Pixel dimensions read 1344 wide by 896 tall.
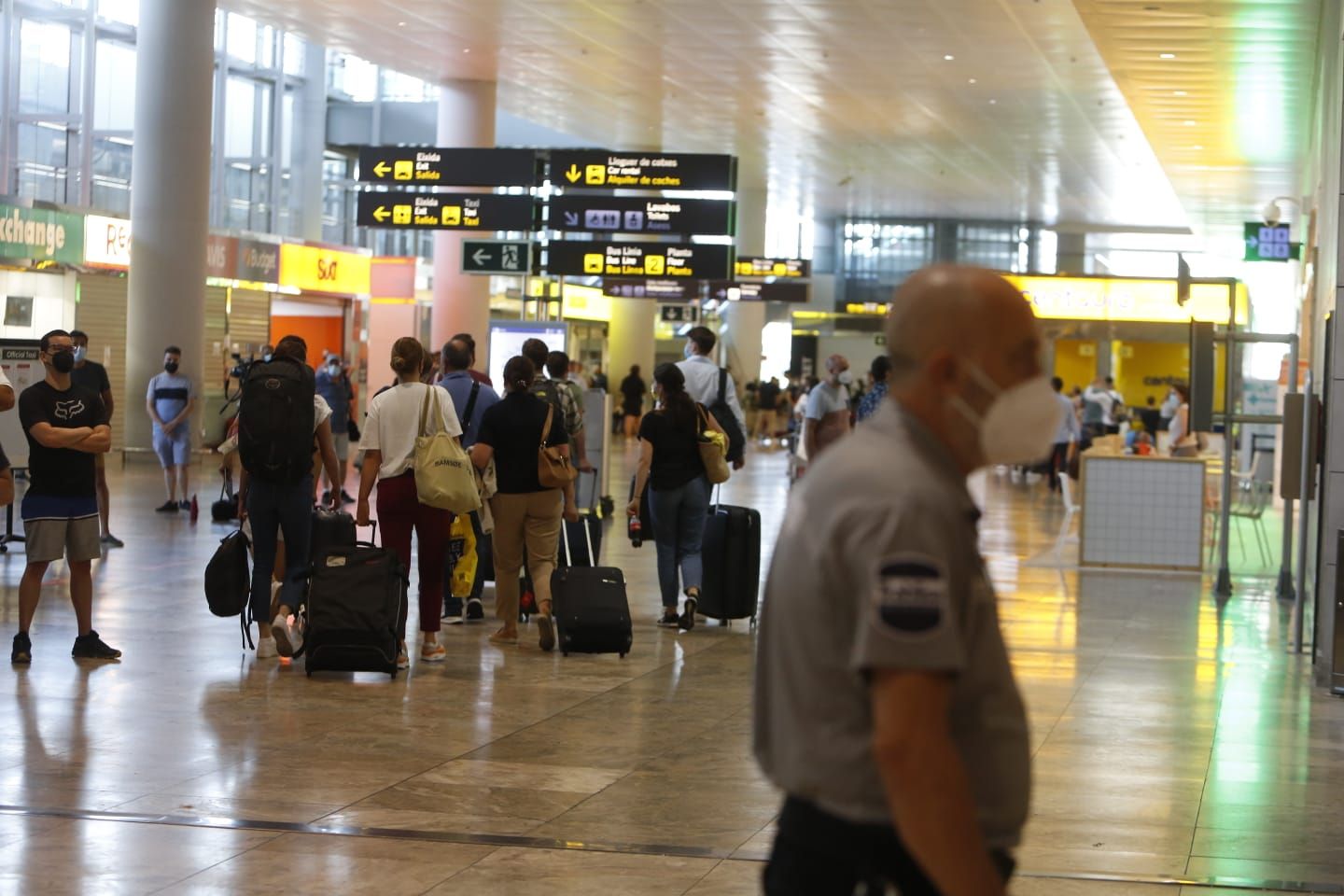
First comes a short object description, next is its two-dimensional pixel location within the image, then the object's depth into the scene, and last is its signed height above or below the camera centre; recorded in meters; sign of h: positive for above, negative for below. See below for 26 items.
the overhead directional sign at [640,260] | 22.11 +1.70
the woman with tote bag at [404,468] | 9.39 -0.45
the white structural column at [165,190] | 25.06 +2.65
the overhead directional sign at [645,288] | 33.53 +2.02
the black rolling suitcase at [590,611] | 9.89 -1.25
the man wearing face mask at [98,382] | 13.48 -0.08
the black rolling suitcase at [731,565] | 11.23 -1.09
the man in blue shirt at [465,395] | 10.84 -0.05
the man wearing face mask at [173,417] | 17.77 -0.43
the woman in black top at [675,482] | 10.89 -0.55
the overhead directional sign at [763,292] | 39.34 +2.36
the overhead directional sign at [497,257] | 21.34 +1.59
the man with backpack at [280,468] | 9.07 -0.46
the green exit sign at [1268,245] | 22.61 +2.23
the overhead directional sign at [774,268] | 41.34 +3.06
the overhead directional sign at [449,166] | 21.23 +2.69
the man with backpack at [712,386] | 13.56 +0.07
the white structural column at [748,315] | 45.78 +2.18
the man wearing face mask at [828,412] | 17.00 -0.12
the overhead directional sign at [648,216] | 21.52 +2.17
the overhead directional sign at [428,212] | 22.08 +2.18
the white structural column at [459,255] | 28.30 +2.12
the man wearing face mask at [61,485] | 8.98 -0.60
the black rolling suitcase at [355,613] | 8.89 -1.17
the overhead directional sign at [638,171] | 20.91 +2.67
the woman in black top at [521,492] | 9.93 -0.59
